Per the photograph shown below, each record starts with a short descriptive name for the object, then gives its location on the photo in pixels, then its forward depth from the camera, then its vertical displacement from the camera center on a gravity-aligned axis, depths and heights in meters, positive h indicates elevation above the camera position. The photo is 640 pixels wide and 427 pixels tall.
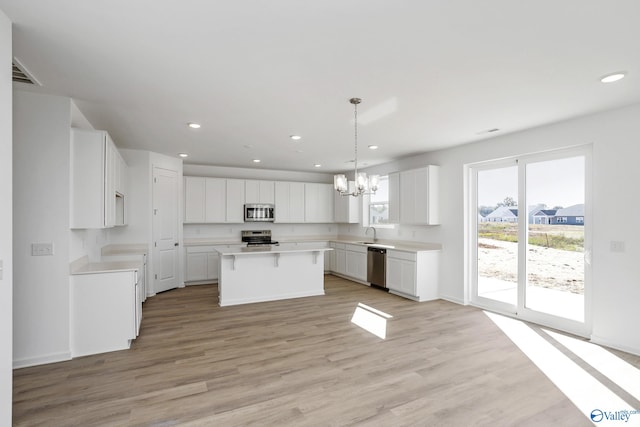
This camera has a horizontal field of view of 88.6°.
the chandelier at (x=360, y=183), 4.00 +0.40
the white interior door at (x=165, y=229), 6.05 -0.28
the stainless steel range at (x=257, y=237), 7.59 -0.54
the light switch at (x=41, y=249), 3.12 -0.33
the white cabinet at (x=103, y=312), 3.34 -1.02
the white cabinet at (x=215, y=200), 7.15 +0.32
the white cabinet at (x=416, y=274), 5.55 -1.03
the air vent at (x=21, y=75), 2.58 +1.17
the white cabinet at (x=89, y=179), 3.37 +0.37
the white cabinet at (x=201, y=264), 6.78 -1.04
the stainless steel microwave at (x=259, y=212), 7.49 +0.06
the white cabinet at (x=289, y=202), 7.90 +0.31
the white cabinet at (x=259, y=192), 7.55 +0.54
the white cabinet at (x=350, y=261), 7.00 -1.06
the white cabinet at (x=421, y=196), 5.72 +0.35
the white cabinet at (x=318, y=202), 8.27 +0.32
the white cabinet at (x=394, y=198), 6.42 +0.34
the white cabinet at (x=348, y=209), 7.96 +0.14
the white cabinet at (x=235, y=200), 7.34 +0.33
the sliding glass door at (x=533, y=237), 4.03 -0.30
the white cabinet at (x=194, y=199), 6.96 +0.33
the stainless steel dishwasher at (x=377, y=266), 6.31 -1.02
